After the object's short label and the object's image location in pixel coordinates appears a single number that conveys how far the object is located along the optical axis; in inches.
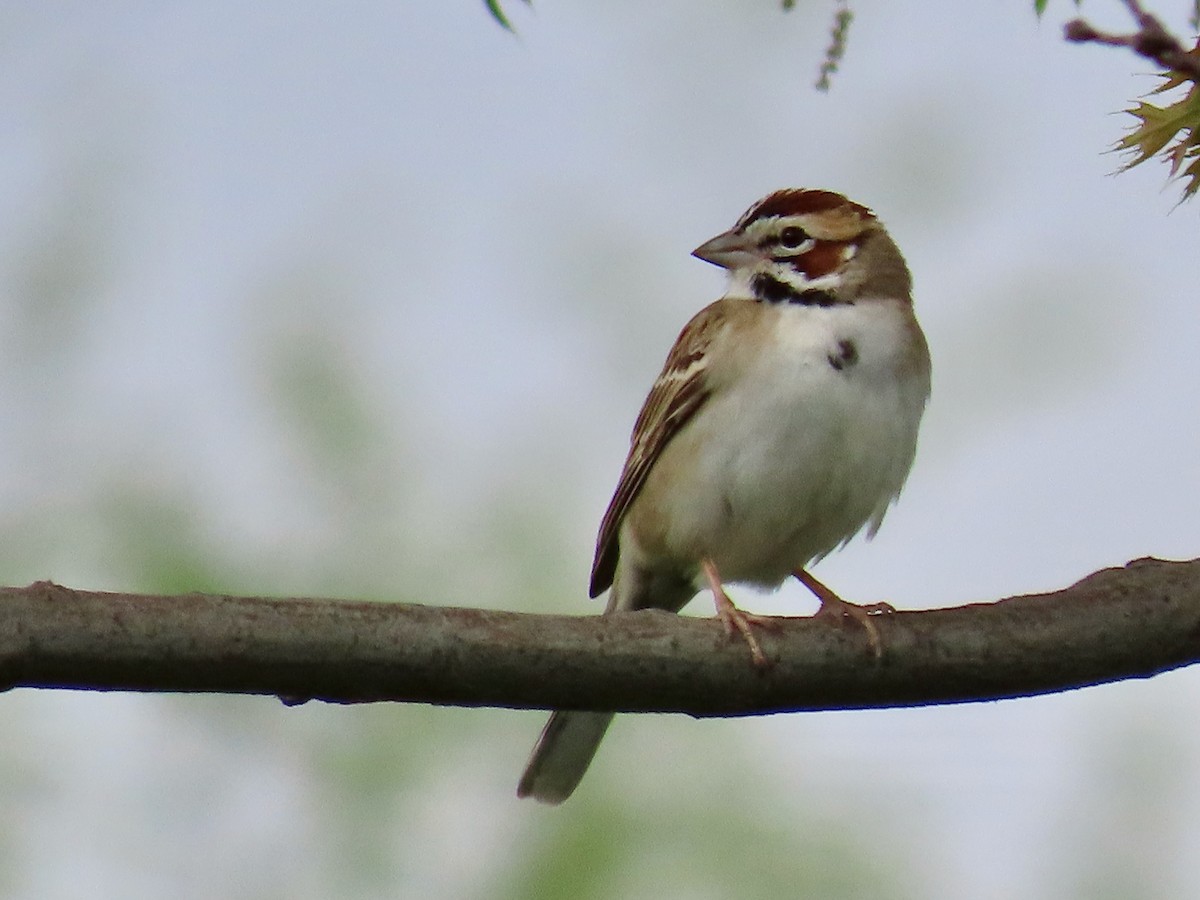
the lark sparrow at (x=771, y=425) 368.8
